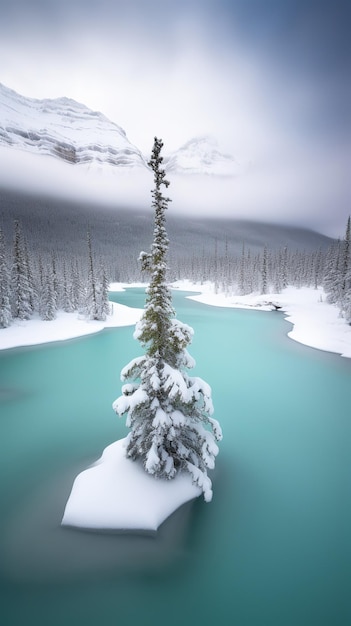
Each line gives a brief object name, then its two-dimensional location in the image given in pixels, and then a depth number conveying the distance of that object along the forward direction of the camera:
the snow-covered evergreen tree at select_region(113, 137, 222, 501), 8.40
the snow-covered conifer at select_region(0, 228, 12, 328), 38.97
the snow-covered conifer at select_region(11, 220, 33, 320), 43.56
